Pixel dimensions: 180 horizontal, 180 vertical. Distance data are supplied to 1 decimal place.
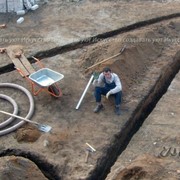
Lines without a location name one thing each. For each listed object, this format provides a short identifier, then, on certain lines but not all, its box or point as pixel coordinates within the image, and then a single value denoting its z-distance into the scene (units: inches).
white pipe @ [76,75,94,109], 407.2
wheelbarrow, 407.5
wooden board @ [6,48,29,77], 447.5
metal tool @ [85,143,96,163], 357.0
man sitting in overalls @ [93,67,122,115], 383.9
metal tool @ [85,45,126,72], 445.0
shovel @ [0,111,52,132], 381.4
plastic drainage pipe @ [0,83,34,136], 378.9
